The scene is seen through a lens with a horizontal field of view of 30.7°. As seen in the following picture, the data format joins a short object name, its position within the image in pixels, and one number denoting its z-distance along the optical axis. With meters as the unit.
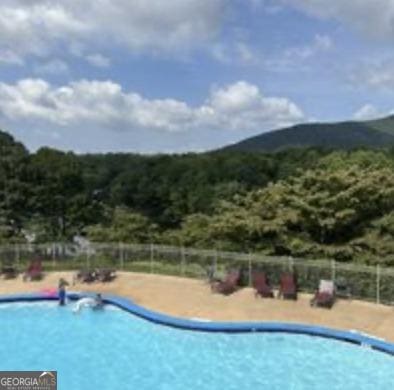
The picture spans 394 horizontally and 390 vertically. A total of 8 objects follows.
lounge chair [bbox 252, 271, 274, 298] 23.02
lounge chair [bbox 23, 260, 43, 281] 27.61
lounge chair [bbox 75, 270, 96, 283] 26.94
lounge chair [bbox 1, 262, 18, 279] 27.97
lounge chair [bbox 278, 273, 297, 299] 22.64
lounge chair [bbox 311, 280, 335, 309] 21.59
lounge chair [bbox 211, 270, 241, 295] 23.89
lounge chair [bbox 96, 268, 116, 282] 27.03
